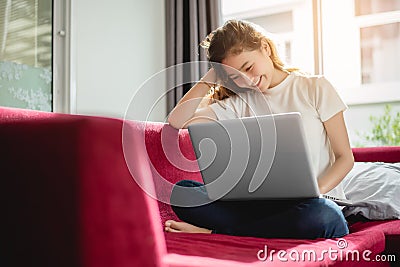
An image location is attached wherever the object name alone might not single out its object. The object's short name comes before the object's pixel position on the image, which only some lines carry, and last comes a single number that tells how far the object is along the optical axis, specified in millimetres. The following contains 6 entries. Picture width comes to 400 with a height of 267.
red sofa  551
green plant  3459
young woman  1244
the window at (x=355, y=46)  3539
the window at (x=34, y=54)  3000
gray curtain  3715
